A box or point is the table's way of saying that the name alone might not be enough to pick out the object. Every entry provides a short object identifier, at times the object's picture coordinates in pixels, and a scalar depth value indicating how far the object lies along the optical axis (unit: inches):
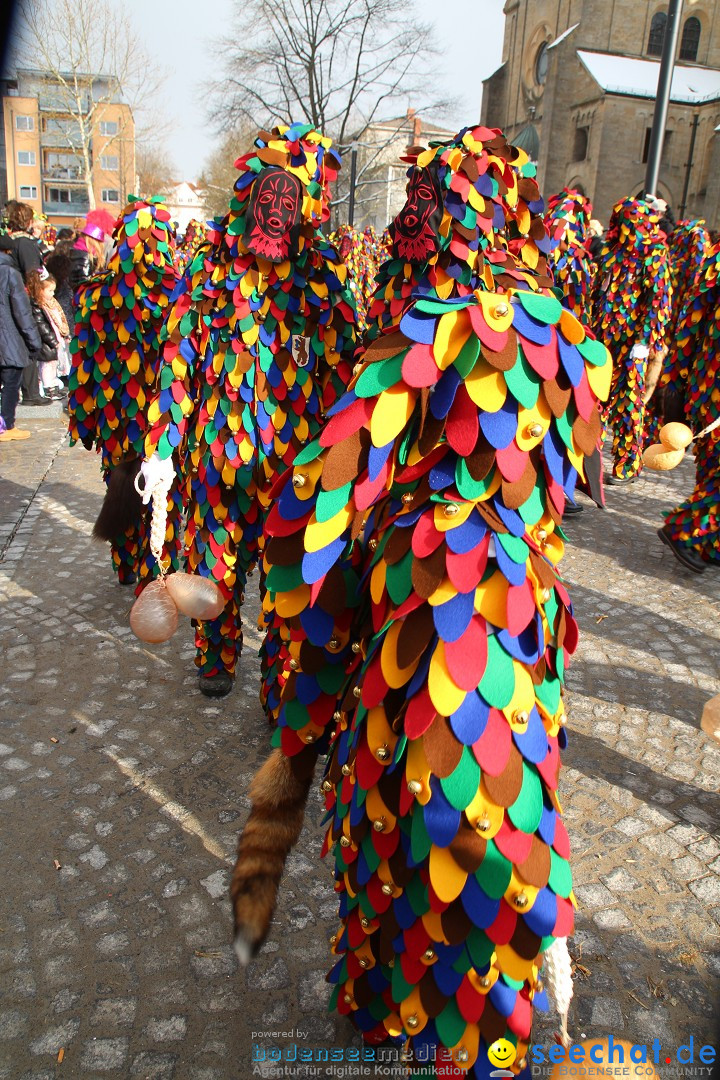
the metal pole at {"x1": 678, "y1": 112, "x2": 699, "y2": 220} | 1171.3
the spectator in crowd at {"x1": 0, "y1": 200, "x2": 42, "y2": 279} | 334.0
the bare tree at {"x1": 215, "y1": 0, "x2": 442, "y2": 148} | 1056.2
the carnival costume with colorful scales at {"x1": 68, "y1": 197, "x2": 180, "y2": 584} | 154.3
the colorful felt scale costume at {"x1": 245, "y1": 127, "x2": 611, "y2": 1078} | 50.4
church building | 1178.0
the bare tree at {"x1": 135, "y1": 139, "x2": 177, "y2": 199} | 1895.4
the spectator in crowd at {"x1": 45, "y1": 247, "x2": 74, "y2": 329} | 379.6
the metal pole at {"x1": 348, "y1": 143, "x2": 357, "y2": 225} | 804.3
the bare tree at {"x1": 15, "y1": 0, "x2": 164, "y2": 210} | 788.0
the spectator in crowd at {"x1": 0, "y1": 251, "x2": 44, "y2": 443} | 290.0
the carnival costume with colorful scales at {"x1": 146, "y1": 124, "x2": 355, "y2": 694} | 111.1
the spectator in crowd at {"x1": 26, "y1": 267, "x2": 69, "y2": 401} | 347.6
